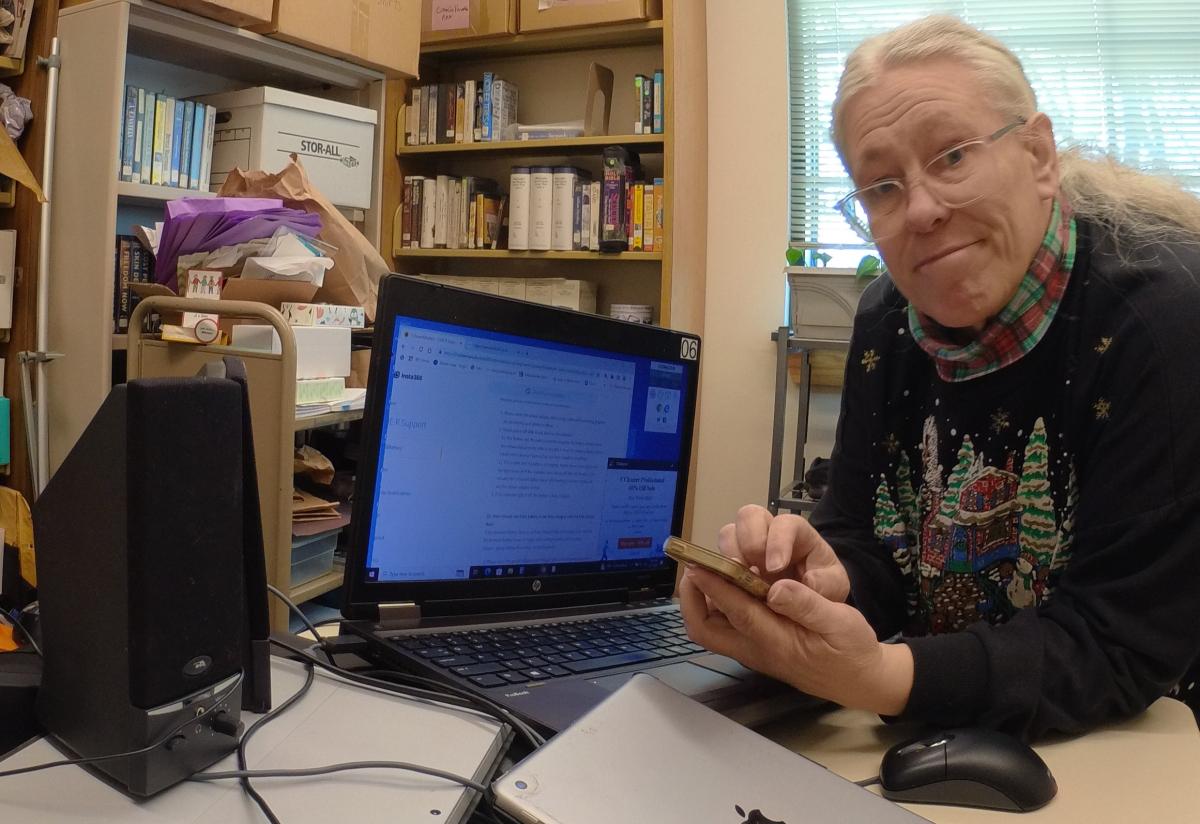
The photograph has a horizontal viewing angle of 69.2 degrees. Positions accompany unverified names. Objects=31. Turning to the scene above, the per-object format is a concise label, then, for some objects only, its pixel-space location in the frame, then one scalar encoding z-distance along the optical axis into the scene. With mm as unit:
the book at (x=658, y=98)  2848
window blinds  2697
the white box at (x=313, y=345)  1821
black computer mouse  548
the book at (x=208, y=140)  2344
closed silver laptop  481
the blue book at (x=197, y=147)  2328
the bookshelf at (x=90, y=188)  1985
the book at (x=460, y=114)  3100
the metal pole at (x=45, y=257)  2049
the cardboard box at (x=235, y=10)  2061
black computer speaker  487
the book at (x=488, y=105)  3078
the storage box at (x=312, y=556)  1929
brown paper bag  2053
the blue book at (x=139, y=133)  2201
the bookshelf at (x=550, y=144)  2975
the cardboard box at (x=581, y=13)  2773
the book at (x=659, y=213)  2848
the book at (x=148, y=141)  2225
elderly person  660
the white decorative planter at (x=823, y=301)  2623
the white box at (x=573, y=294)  2998
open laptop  712
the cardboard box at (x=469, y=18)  2963
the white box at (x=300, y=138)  2340
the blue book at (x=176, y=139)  2289
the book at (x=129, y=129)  2178
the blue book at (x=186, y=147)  2312
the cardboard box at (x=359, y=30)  2293
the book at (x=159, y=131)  2244
